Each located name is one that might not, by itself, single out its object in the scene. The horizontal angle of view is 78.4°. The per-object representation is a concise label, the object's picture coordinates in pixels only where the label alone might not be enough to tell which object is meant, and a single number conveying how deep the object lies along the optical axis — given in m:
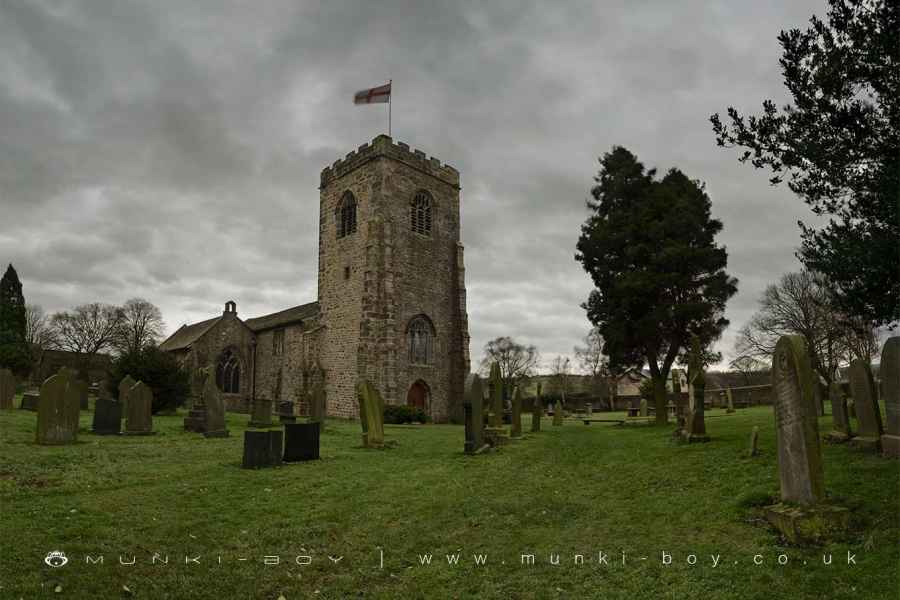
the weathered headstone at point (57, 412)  10.98
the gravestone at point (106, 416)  13.50
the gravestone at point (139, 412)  13.77
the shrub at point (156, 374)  21.27
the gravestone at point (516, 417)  16.97
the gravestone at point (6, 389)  18.22
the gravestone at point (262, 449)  9.92
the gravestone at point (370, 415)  13.58
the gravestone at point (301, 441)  10.82
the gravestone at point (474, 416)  12.53
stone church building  27.41
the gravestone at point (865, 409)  8.22
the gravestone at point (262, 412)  18.06
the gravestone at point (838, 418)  9.49
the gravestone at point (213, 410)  14.19
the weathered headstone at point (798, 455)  5.09
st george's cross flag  26.98
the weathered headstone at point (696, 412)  11.90
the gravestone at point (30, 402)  18.92
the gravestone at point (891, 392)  7.36
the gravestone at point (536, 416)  19.34
